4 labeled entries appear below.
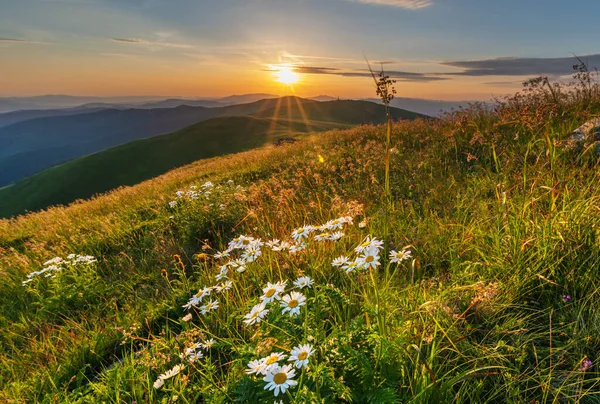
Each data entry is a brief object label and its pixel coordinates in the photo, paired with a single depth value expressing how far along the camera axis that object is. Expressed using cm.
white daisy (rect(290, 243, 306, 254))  277
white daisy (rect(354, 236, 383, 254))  226
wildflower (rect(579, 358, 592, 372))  180
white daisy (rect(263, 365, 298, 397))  147
